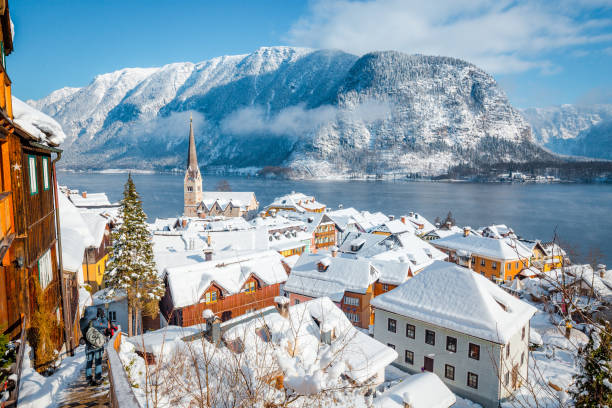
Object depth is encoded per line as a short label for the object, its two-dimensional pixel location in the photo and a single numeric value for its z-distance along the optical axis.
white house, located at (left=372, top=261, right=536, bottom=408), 22.56
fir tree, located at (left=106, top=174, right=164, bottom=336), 23.11
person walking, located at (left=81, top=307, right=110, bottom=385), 8.70
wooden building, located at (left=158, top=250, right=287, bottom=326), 27.73
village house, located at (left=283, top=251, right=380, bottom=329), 32.41
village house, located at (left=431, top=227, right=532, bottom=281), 52.08
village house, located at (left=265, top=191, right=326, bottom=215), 95.56
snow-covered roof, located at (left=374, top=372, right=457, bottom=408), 16.67
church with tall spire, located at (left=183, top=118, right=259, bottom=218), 108.94
